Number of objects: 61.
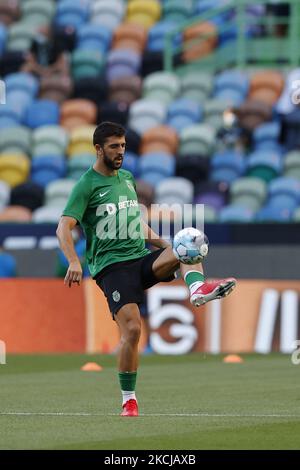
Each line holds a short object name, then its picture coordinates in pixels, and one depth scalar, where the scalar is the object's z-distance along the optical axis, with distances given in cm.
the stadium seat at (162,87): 2906
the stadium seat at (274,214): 2383
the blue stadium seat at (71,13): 3189
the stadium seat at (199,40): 3016
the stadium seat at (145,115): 2783
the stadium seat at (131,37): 3059
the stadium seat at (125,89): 2917
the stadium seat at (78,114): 2823
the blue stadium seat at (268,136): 2662
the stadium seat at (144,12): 3173
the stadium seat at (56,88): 2931
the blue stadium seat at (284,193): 2433
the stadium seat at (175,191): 2473
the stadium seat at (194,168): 2622
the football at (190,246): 1058
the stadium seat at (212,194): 2464
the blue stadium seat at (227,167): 2588
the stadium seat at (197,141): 2663
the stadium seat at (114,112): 2806
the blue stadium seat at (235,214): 2361
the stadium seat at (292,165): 2540
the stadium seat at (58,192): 2484
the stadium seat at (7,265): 2231
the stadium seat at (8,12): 3256
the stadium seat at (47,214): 2400
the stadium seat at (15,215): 2411
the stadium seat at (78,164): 2627
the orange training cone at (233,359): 1923
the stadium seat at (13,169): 2644
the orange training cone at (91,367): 1775
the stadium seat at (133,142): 2736
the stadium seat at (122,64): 2984
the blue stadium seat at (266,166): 2566
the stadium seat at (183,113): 2791
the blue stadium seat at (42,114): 2847
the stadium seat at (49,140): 2705
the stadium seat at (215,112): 2775
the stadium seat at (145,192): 2428
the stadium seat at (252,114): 2706
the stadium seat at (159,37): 3058
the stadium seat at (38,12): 3209
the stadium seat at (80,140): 2706
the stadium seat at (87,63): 3012
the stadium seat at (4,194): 2555
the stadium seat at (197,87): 2892
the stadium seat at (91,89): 2950
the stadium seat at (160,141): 2691
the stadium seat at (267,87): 2792
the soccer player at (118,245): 1095
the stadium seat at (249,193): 2467
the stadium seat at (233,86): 2845
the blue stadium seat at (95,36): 3109
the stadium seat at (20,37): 3098
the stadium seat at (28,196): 2555
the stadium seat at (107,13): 3181
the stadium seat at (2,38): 3108
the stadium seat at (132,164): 2620
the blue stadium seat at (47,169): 2636
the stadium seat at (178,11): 3142
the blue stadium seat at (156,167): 2612
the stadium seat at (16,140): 2730
